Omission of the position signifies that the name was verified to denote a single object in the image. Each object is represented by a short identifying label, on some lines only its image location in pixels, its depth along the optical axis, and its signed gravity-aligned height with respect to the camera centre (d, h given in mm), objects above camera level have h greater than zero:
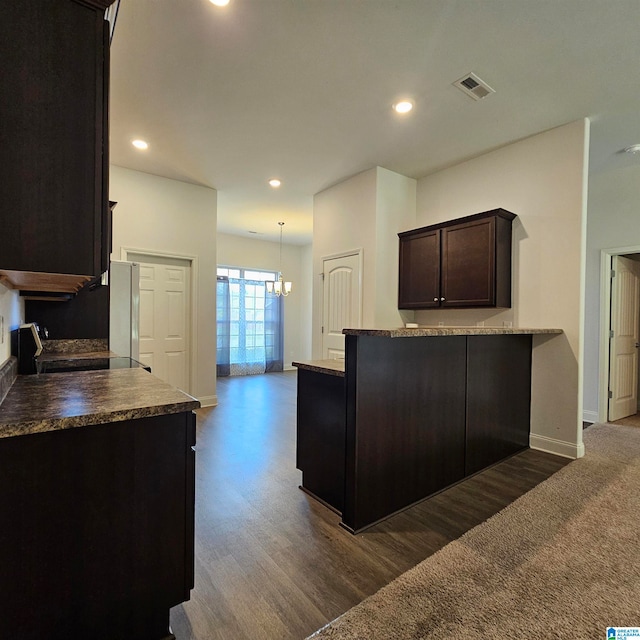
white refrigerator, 3482 +59
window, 7734 -186
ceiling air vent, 2701 +1809
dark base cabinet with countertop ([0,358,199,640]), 1041 -638
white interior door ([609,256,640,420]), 4473 -227
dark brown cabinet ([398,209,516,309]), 3564 +597
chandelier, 6707 +543
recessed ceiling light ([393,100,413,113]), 3020 +1812
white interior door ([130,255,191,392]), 4711 -34
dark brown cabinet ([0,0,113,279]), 1058 +554
